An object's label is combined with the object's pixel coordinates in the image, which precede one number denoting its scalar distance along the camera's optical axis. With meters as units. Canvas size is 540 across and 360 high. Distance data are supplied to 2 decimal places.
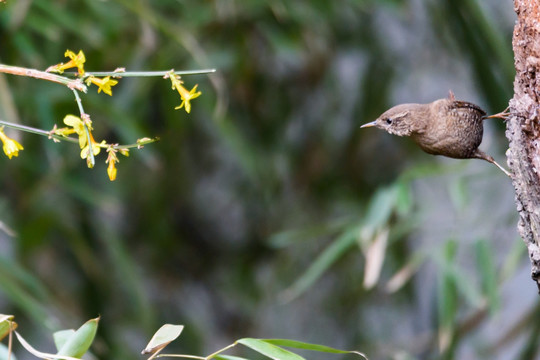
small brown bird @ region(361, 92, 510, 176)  4.56
